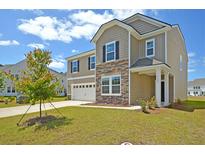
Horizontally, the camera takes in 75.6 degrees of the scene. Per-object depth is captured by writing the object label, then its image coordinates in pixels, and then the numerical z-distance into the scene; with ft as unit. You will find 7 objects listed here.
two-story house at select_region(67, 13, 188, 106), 32.02
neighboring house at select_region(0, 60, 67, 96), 82.47
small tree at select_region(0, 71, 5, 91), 46.70
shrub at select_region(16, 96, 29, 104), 21.56
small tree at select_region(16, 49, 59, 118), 20.74
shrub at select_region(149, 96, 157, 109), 26.98
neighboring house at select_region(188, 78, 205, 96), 142.31
